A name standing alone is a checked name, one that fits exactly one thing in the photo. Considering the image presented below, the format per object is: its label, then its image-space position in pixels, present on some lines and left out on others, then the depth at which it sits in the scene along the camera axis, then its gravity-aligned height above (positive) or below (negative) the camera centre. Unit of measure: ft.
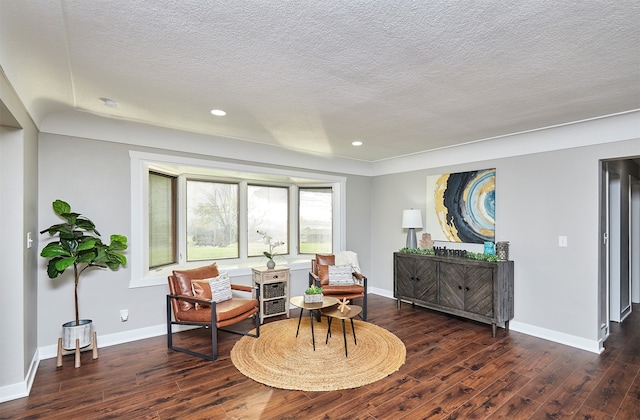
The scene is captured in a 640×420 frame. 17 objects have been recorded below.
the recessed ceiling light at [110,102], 9.65 +3.37
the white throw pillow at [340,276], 15.36 -3.08
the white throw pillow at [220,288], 12.30 -2.96
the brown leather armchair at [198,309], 10.98 -3.46
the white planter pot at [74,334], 10.29 -3.94
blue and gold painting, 14.87 +0.24
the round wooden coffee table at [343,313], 11.12 -3.62
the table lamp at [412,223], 17.03 -0.62
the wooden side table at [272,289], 14.62 -3.62
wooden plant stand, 10.17 -4.53
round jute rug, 9.36 -4.86
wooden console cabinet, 13.16 -3.38
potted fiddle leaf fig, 9.94 -1.24
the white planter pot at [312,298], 12.14 -3.26
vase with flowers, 17.37 -1.69
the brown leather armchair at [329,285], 14.61 -3.47
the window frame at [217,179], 12.58 +0.52
